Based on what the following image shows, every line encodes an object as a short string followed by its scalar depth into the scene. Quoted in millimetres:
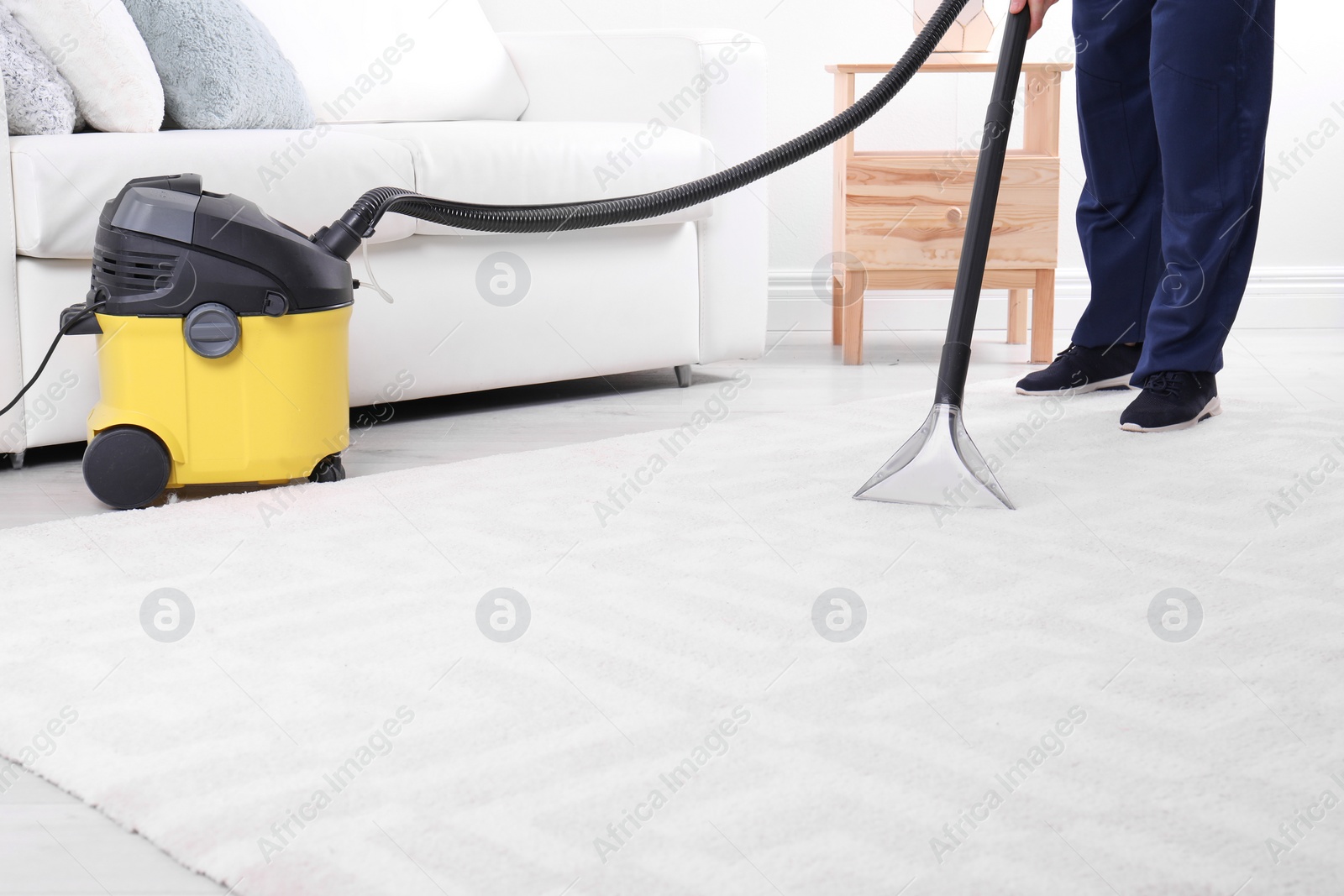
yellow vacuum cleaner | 4154
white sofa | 4362
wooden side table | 5522
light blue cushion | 4797
